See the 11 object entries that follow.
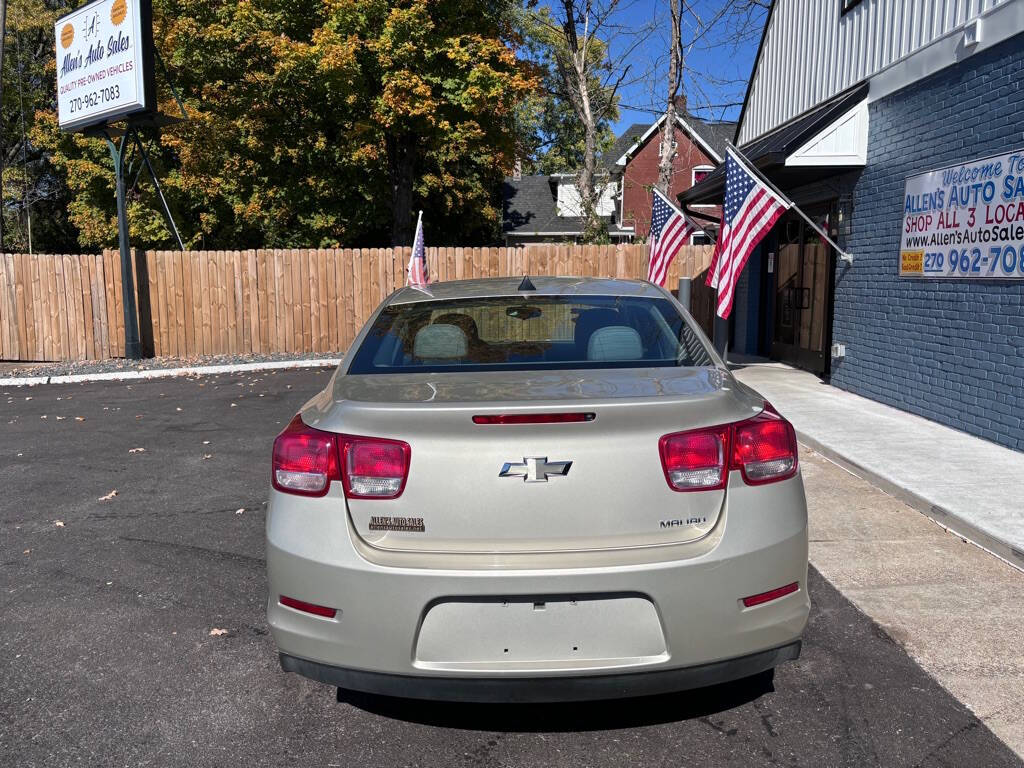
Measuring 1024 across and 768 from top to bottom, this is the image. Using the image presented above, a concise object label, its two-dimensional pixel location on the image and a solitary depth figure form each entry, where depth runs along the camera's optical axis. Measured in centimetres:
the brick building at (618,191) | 4050
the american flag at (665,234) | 1263
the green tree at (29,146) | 3553
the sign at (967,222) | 712
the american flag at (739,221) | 973
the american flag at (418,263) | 1457
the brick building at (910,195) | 736
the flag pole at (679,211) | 1269
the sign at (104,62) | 1536
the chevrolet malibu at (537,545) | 245
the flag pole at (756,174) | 977
